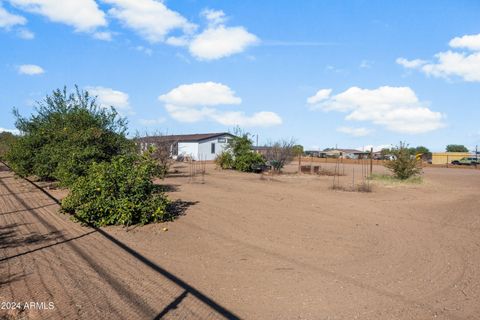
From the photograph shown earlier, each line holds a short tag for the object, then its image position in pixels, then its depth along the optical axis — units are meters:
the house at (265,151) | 35.06
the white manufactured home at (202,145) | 57.94
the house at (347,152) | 101.85
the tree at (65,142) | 15.12
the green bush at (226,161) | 35.59
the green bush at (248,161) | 34.28
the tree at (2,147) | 39.97
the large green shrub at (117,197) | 10.21
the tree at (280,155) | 33.38
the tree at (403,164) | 24.58
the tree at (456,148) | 109.21
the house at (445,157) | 71.94
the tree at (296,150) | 35.98
